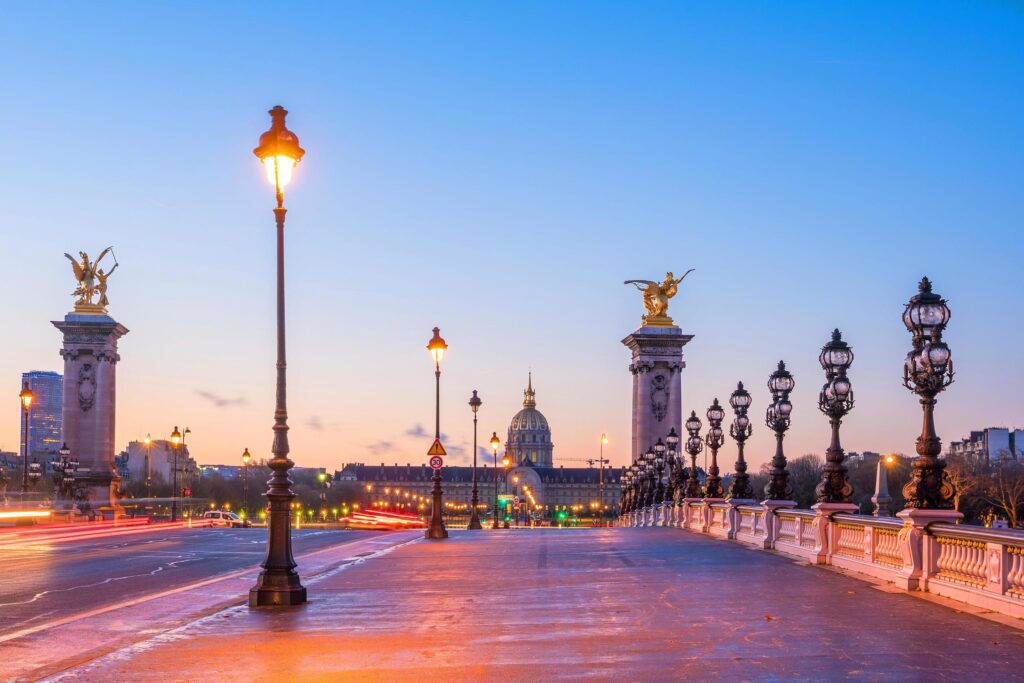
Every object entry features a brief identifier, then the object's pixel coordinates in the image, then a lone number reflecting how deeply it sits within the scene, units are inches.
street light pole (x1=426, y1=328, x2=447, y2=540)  1610.5
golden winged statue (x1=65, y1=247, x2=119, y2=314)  3848.4
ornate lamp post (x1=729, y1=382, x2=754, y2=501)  1370.6
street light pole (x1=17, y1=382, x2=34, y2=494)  2413.0
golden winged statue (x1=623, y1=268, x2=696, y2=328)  3818.9
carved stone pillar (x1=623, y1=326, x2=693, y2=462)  3673.7
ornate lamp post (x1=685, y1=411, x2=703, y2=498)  1812.3
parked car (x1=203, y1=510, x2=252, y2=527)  2983.8
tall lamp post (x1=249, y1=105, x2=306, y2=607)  639.8
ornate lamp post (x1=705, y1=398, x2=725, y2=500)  1619.1
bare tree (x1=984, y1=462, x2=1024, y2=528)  4655.5
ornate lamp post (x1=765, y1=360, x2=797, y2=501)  1157.1
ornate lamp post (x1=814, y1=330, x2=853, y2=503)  940.0
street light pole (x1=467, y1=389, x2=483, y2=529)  2305.6
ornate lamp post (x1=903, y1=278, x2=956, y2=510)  694.5
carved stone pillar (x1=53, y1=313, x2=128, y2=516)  3727.9
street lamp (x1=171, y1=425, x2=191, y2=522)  2998.0
